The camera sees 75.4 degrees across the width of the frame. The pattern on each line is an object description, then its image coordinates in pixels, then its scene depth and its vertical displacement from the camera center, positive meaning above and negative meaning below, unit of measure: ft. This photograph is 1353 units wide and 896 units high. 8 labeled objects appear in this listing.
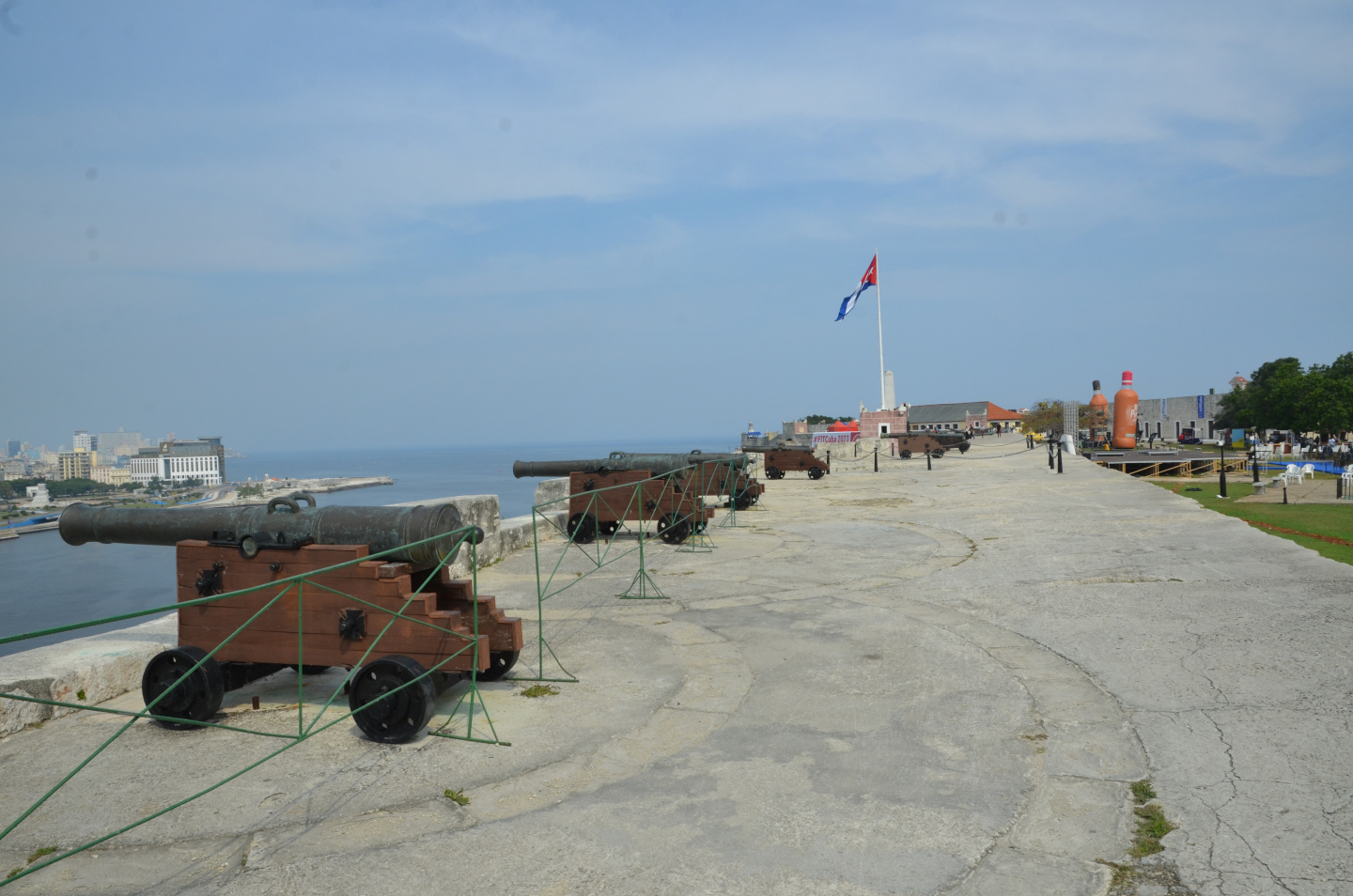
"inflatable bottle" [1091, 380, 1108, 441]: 214.36 +5.36
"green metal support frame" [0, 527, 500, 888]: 12.00 -3.28
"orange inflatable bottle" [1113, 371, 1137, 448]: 129.70 +1.55
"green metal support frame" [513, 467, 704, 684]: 18.03 -4.42
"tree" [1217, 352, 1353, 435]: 170.81 +5.43
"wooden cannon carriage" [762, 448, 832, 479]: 75.56 -2.71
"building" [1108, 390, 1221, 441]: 239.71 +3.00
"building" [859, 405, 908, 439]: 160.58 +1.32
